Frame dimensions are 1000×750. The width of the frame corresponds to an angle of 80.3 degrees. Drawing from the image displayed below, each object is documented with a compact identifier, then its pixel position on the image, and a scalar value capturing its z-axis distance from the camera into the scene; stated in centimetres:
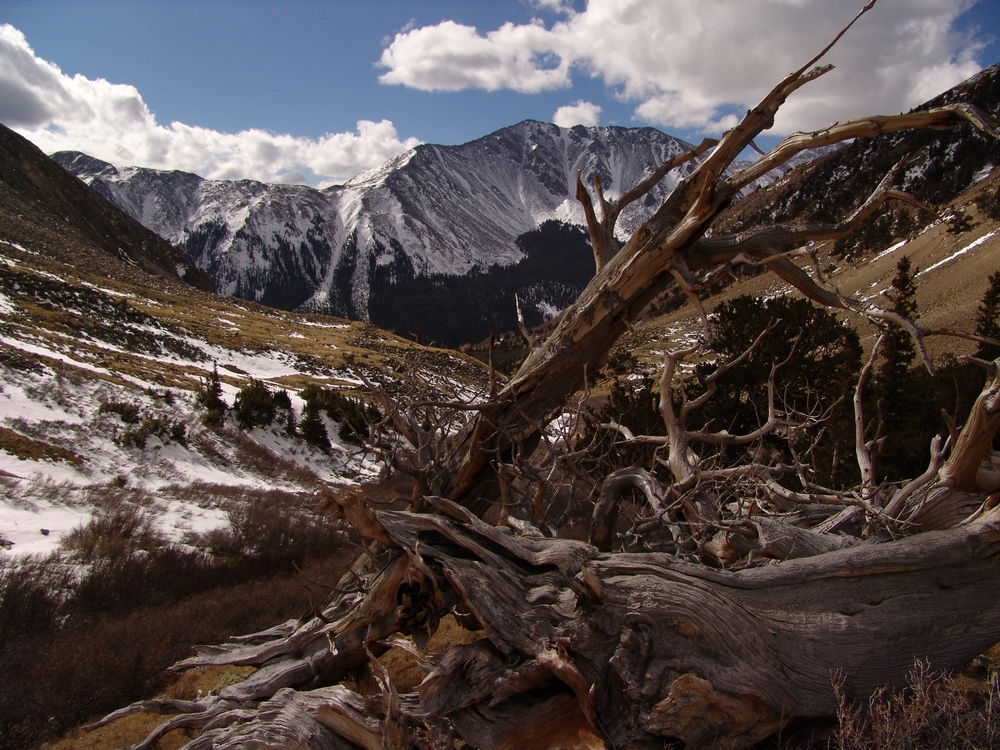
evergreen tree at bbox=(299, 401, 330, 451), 2764
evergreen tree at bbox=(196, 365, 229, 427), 2482
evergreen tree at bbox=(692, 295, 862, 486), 1444
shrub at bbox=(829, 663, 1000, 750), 341
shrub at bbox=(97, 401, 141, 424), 2080
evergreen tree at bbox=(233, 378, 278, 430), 2616
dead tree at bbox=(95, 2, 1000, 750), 382
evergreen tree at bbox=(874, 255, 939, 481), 1266
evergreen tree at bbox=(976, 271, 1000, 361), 1759
